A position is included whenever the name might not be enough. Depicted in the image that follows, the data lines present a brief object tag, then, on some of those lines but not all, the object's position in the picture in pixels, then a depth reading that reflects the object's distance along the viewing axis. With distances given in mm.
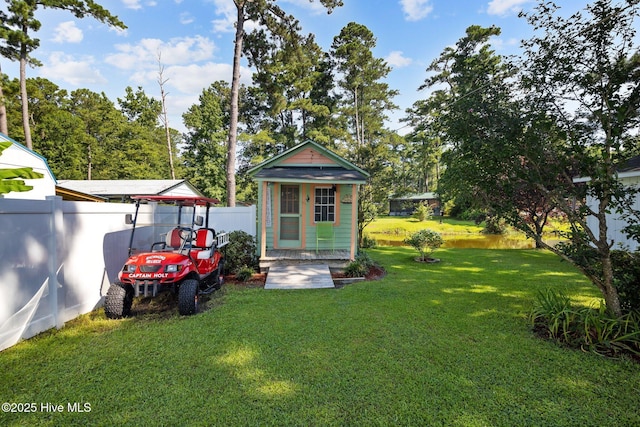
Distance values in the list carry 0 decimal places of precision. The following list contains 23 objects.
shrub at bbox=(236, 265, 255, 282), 6523
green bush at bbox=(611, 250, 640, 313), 3440
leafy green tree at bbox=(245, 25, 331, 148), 13572
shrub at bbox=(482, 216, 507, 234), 17375
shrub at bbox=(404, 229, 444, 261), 9102
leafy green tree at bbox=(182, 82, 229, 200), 24250
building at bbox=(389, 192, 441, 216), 37375
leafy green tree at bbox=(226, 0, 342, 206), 10422
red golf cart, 4052
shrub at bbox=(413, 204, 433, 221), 27984
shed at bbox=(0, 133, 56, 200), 7480
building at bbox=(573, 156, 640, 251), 6602
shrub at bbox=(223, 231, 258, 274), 6961
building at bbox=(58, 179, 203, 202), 14652
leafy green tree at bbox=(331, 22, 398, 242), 13094
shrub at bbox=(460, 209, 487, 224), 15492
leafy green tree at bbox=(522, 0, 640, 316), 3285
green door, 8391
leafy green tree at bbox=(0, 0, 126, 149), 10867
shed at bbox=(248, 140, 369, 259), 8312
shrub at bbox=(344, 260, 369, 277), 6785
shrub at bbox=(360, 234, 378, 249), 12545
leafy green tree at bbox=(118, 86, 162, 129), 30973
